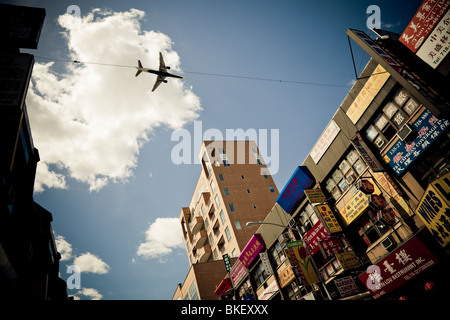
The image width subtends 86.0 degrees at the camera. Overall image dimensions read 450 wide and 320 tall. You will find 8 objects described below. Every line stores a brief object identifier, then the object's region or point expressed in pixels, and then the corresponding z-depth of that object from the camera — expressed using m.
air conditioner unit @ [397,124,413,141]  12.98
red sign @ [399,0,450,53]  12.56
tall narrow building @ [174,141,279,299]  39.96
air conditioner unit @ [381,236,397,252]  13.91
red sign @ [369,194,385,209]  14.25
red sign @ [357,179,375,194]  14.77
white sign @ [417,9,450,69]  12.16
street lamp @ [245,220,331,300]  15.68
